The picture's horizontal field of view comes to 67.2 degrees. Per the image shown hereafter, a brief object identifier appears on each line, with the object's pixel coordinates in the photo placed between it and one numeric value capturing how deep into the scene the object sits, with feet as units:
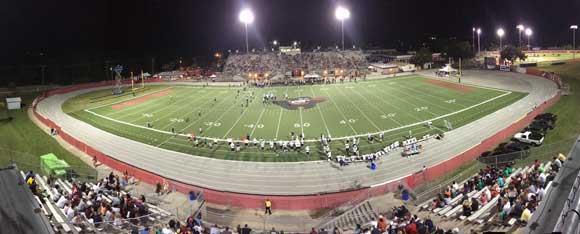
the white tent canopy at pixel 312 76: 264.29
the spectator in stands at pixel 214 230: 56.24
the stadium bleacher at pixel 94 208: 53.42
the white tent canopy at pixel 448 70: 239.23
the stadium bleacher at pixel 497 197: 50.11
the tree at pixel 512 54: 279.08
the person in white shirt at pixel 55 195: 65.90
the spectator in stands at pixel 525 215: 46.10
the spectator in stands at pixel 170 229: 53.74
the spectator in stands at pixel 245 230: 57.82
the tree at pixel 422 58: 303.89
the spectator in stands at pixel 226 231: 58.19
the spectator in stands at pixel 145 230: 56.79
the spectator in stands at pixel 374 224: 55.62
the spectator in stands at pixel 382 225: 54.54
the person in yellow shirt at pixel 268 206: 75.10
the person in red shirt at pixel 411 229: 48.16
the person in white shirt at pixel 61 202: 61.12
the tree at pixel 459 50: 338.95
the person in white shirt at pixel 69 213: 56.32
